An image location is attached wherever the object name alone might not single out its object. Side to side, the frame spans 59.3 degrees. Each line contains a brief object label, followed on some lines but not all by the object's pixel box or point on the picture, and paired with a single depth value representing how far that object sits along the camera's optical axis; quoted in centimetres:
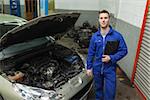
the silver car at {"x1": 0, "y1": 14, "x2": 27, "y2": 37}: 227
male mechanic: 196
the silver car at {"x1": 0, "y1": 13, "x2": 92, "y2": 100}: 171
